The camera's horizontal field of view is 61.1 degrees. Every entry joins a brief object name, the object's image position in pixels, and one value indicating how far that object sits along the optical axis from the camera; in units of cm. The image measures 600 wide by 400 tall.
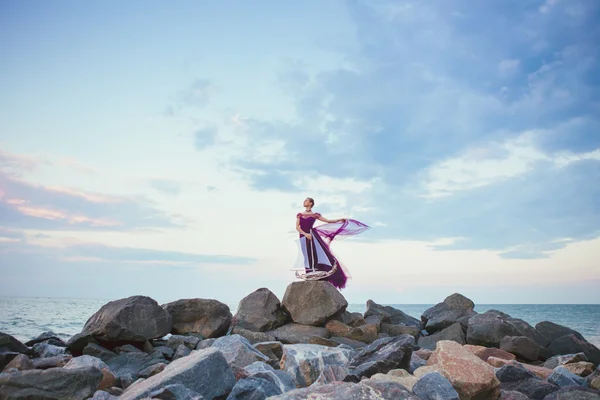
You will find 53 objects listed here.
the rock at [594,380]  805
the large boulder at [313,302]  1342
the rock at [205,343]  1101
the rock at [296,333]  1281
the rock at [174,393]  518
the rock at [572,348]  1292
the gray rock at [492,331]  1303
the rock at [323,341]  1192
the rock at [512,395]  700
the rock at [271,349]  967
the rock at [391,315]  1590
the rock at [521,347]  1234
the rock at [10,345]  1019
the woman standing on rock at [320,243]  1480
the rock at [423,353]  971
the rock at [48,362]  969
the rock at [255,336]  1220
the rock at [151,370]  871
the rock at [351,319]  1390
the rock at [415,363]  790
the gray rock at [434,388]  562
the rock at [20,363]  900
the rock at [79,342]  1140
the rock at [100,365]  802
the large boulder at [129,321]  1119
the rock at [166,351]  1131
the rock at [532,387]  739
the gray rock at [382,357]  699
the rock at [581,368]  1030
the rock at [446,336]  1391
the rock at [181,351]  1073
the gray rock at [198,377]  561
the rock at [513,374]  798
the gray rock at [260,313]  1340
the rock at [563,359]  1138
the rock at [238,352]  772
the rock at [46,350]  1151
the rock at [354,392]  486
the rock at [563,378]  817
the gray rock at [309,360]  757
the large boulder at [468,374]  684
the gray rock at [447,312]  1528
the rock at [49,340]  1323
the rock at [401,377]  632
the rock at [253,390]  560
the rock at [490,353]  1145
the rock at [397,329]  1444
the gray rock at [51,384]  583
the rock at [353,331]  1320
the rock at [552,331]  1402
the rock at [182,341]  1183
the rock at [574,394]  665
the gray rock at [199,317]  1282
